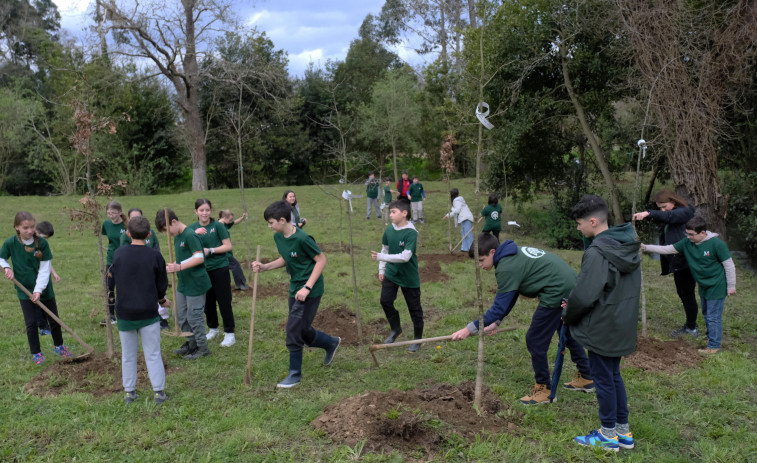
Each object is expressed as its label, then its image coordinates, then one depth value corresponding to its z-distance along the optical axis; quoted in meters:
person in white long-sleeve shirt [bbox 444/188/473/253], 12.52
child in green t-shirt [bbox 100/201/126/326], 6.84
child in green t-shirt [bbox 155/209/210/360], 5.98
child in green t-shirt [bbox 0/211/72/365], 5.88
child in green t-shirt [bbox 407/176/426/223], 17.33
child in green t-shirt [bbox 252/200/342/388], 5.23
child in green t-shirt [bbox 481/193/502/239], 12.89
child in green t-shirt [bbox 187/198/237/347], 6.69
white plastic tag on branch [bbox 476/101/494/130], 4.14
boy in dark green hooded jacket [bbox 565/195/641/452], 3.78
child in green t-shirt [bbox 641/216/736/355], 6.18
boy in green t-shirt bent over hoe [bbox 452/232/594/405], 4.46
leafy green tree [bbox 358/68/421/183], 31.12
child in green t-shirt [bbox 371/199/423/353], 6.16
